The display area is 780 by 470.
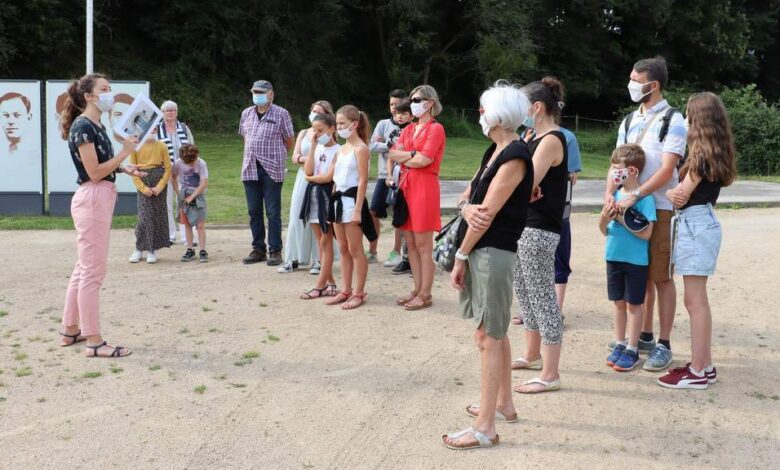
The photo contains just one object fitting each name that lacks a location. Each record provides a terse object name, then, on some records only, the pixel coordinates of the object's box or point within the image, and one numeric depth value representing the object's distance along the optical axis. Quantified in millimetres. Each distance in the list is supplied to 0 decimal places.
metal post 18359
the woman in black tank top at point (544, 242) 4613
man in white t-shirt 5070
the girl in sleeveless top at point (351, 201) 6781
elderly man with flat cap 8695
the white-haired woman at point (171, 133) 9250
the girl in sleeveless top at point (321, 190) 7238
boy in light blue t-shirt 5172
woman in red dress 6695
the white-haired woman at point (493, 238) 3818
